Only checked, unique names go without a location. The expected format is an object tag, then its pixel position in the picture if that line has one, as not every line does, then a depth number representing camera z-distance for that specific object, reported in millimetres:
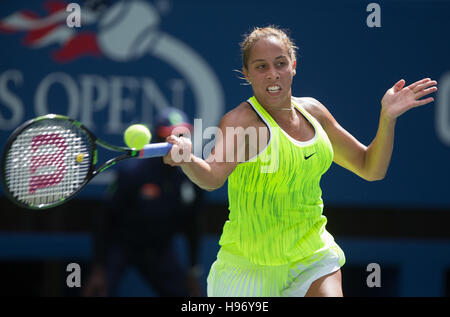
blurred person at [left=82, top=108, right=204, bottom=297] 10148
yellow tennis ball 6195
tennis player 6187
